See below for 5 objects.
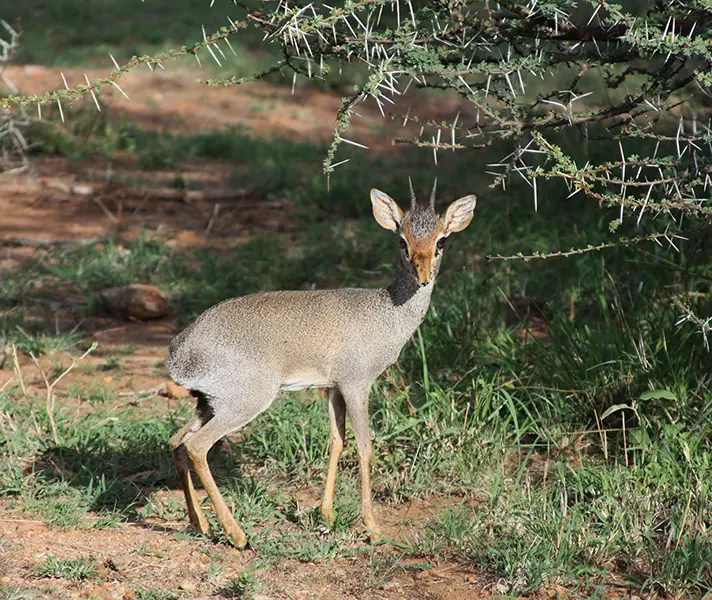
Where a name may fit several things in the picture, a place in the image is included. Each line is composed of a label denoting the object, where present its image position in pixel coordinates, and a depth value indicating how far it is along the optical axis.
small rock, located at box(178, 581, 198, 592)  6.98
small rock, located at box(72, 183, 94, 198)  16.05
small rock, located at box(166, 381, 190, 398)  10.43
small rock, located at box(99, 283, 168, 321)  12.23
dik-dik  7.81
